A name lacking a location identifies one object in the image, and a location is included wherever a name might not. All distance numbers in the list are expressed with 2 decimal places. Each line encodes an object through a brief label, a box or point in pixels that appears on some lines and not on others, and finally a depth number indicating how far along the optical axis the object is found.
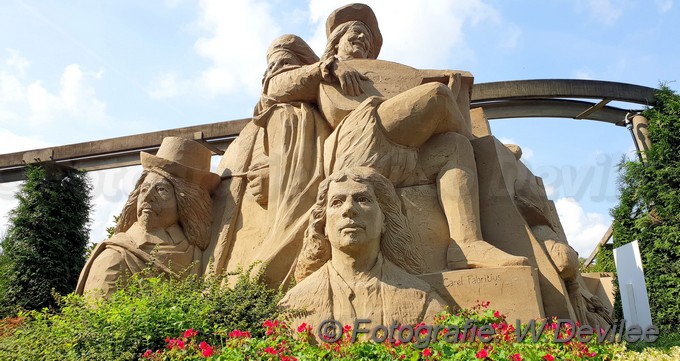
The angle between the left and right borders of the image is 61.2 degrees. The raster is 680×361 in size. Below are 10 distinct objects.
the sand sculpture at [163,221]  5.15
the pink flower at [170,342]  3.37
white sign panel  7.92
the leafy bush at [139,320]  3.69
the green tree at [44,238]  11.58
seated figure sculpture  4.45
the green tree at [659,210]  9.79
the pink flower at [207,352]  3.15
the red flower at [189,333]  3.46
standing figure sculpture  4.78
